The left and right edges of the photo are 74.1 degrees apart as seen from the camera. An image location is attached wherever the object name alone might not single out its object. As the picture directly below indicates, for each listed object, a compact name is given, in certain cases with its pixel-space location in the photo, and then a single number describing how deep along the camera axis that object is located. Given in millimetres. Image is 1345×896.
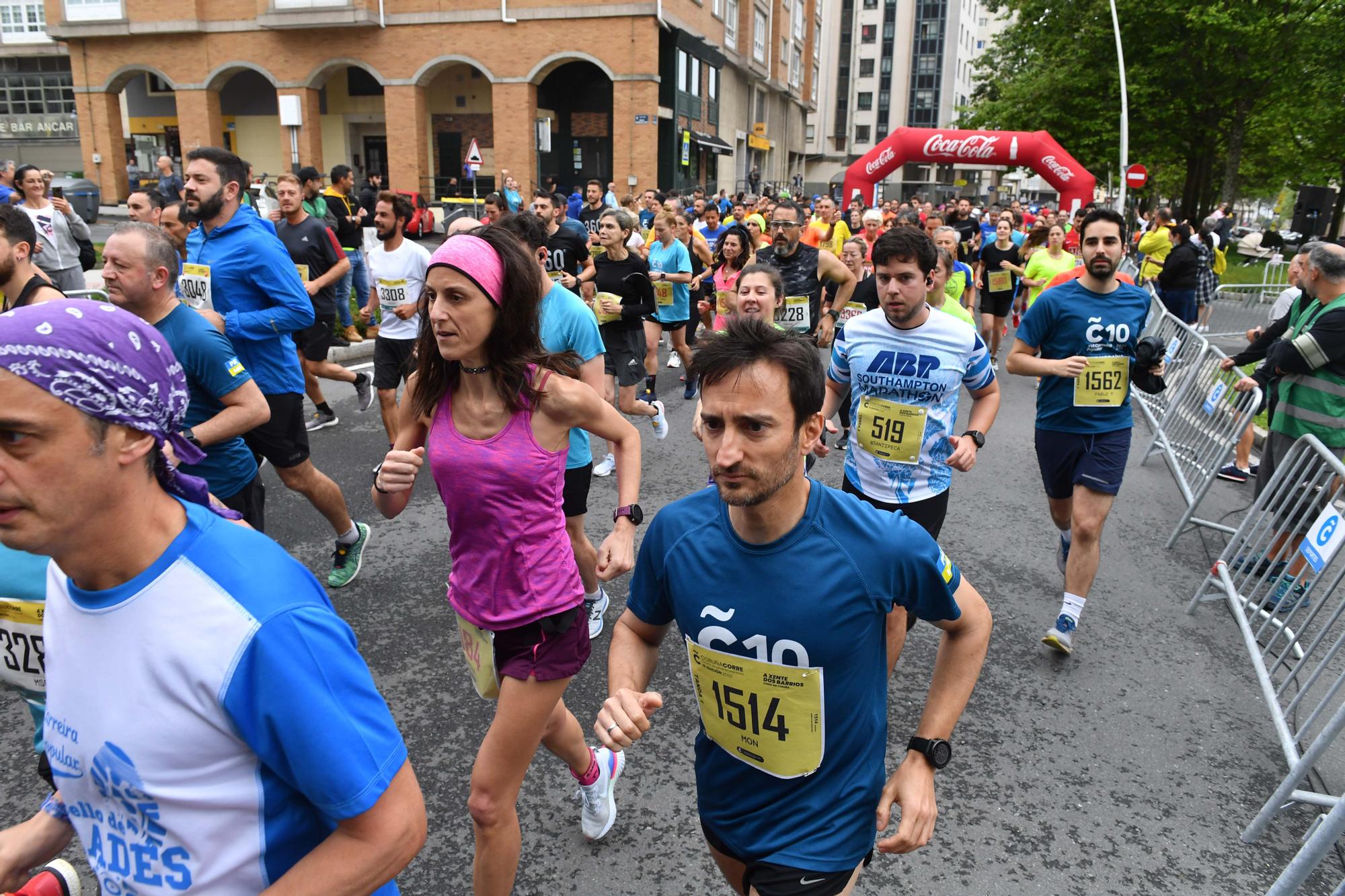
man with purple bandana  1233
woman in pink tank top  2645
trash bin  20719
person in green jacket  5547
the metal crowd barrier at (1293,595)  3748
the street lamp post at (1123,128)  23625
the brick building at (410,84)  32750
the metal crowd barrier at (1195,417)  6816
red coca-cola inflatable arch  24188
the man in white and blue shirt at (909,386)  4043
